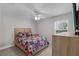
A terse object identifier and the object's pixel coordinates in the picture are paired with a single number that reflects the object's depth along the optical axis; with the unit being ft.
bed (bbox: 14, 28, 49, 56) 9.68
